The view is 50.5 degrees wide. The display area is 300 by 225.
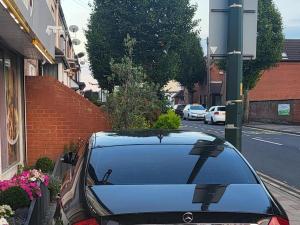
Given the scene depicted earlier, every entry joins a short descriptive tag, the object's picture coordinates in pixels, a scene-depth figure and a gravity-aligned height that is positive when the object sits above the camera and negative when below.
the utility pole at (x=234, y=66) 3.80 +0.39
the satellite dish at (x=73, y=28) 15.28 +3.32
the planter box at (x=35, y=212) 3.23 -1.33
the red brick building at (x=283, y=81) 30.80 +1.72
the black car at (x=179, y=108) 32.68 -1.11
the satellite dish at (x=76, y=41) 17.46 +3.09
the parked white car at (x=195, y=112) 28.70 -1.27
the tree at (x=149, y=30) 15.39 +3.33
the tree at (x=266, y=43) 22.17 +3.97
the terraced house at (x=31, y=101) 5.40 -0.09
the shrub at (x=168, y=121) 8.46 -0.64
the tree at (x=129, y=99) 8.06 -0.04
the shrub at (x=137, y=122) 8.10 -0.63
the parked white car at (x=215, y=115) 23.17 -1.23
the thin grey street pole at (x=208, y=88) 34.90 +1.08
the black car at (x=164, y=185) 1.99 -0.64
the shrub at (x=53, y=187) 4.92 -1.41
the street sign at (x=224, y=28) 3.96 +0.88
